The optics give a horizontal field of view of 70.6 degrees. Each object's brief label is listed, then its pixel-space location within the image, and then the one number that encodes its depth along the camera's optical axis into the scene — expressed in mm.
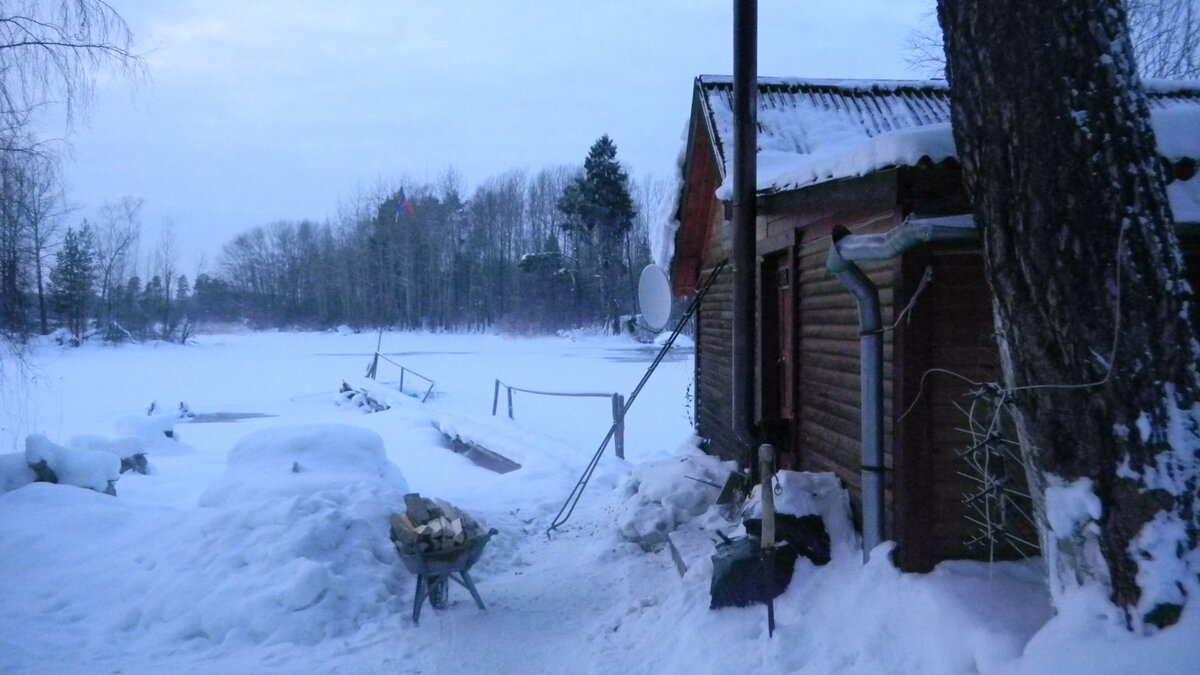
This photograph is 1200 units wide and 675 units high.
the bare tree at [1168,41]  17156
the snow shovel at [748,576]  4957
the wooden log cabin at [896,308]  4230
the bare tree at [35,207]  8773
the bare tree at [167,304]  51509
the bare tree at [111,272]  54000
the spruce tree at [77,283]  45150
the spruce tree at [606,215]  47062
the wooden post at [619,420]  11086
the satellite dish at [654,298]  9844
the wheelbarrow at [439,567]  5785
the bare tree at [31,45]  7730
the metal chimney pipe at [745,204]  6258
